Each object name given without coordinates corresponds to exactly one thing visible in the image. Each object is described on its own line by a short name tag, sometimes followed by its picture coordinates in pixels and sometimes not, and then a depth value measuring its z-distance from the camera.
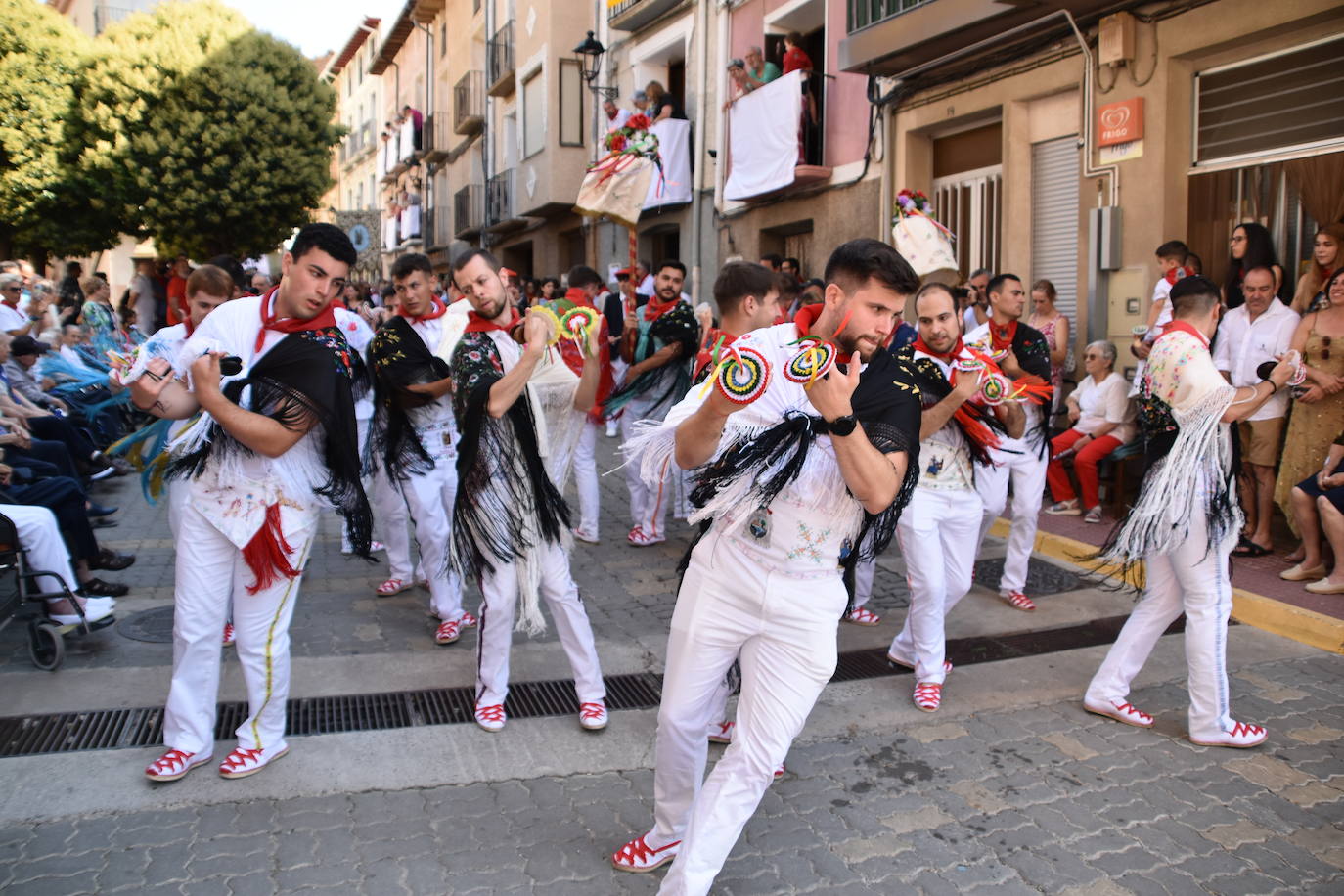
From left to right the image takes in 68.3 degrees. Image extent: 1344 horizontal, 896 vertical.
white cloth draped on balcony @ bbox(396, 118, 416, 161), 34.28
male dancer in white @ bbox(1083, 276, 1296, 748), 3.98
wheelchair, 4.59
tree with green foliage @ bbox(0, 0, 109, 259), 16.78
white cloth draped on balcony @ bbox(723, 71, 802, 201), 12.83
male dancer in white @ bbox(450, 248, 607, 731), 4.00
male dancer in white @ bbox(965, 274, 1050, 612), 5.60
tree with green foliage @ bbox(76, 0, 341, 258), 16.03
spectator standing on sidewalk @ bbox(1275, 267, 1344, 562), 6.34
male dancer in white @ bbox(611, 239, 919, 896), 2.55
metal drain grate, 3.92
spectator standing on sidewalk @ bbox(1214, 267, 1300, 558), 6.84
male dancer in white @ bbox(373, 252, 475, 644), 5.09
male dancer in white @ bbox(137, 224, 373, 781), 3.48
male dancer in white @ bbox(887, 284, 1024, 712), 4.40
